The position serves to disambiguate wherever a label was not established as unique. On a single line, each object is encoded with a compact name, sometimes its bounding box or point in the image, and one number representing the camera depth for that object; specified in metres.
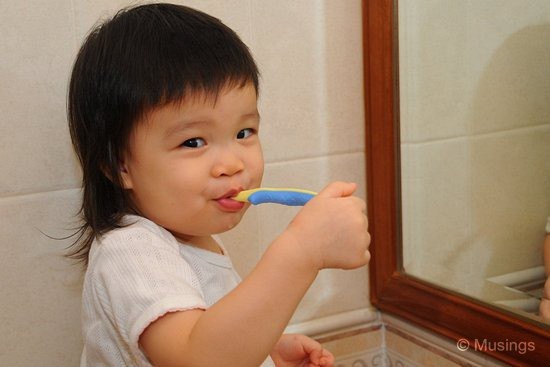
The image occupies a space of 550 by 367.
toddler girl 0.61
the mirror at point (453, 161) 0.93
